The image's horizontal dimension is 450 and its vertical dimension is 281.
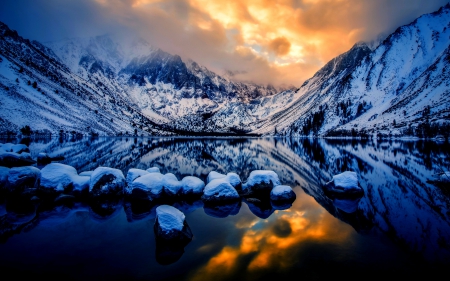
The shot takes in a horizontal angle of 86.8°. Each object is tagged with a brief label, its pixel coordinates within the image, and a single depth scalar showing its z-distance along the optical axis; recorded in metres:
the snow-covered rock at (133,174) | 20.85
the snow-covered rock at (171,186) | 18.88
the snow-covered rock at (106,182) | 18.87
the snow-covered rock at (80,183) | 19.39
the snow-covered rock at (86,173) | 22.76
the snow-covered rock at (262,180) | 20.23
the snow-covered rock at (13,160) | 25.00
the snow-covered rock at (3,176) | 18.83
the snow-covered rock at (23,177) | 18.86
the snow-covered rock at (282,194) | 18.62
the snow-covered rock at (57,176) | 19.30
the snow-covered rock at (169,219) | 11.52
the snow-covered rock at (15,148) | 38.12
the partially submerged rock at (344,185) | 20.16
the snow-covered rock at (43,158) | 37.62
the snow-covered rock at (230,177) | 21.33
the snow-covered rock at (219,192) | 18.14
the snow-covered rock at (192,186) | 19.54
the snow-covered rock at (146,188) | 18.11
